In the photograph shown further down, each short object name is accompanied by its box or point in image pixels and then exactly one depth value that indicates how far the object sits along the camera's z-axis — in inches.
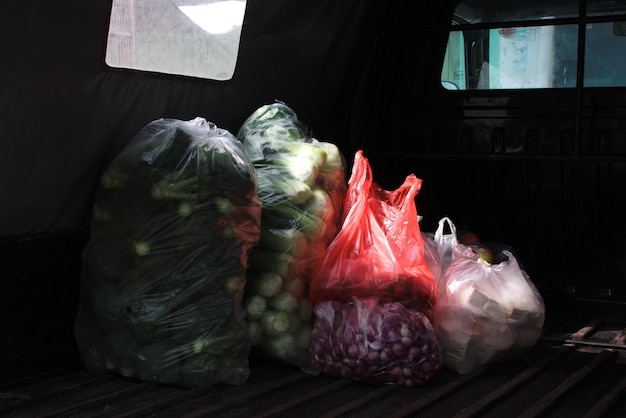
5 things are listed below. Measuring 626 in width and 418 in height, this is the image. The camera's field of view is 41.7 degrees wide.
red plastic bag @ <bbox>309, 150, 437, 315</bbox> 116.1
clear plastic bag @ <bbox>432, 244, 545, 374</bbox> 116.0
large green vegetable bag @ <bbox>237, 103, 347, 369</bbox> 115.7
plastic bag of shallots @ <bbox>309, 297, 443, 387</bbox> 108.0
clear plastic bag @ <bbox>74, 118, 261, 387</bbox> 105.9
